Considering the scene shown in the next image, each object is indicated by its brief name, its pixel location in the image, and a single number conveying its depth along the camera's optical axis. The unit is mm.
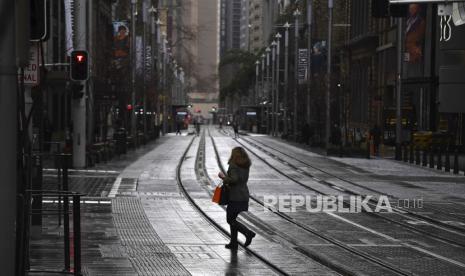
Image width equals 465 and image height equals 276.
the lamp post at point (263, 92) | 132762
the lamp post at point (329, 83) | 59938
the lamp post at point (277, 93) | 106731
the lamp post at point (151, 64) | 72375
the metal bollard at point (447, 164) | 38772
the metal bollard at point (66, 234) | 11992
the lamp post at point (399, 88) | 50281
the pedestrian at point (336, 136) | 63097
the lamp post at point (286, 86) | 95244
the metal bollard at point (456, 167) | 37281
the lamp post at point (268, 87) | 122238
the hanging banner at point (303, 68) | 78894
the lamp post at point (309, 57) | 73188
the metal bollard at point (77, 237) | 11219
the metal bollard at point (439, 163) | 40062
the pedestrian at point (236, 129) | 98750
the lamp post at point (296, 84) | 82344
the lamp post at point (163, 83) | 97162
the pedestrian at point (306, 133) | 72250
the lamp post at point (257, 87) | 156675
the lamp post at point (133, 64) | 60688
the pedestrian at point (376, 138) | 55450
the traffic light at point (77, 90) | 34062
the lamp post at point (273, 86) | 110375
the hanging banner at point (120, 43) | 62094
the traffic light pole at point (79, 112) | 33625
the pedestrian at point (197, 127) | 113438
